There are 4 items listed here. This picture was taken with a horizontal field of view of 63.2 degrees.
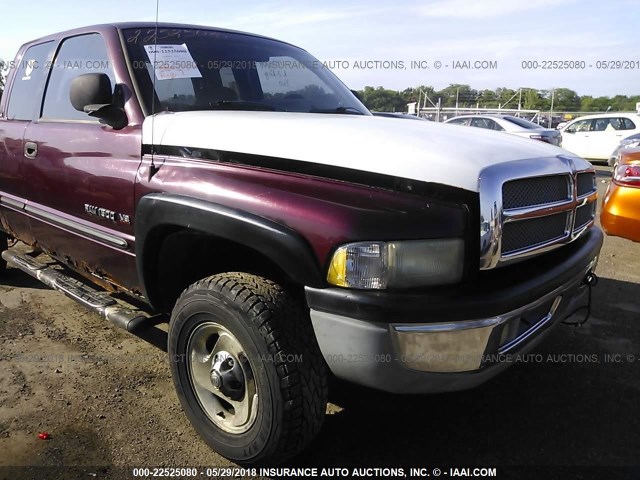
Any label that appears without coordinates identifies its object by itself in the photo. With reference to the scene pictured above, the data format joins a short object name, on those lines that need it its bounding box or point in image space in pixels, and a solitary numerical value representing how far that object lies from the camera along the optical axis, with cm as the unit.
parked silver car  1237
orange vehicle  415
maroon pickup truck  188
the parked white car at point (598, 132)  1393
